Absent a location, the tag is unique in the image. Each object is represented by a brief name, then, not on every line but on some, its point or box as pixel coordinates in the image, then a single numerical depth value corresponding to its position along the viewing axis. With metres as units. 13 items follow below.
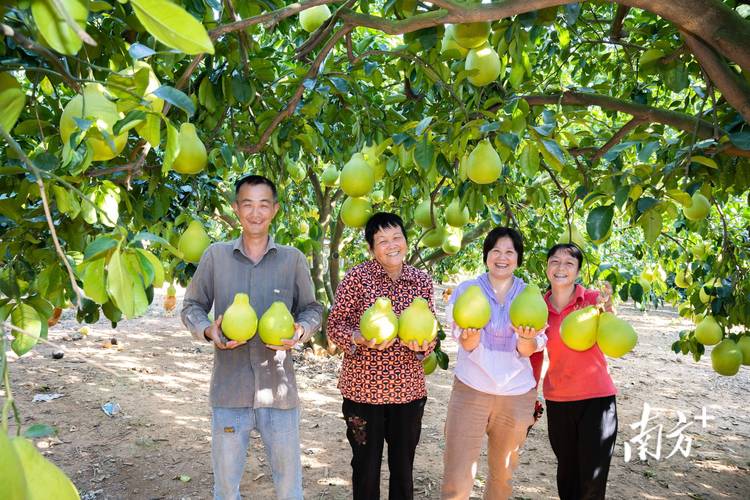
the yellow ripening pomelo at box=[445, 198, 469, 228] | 3.30
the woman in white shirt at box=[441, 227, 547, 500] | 2.96
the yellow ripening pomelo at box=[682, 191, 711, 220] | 2.94
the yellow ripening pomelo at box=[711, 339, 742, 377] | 3.45
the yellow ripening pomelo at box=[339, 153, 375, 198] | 2.29
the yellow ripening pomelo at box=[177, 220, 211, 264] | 2.74
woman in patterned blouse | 2.92
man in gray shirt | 2.63
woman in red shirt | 2.98
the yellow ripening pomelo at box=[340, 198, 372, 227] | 2.91
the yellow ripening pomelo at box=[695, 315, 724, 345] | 3.61
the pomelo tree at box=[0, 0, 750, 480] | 1.01
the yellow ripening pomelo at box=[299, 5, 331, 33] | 2.92
